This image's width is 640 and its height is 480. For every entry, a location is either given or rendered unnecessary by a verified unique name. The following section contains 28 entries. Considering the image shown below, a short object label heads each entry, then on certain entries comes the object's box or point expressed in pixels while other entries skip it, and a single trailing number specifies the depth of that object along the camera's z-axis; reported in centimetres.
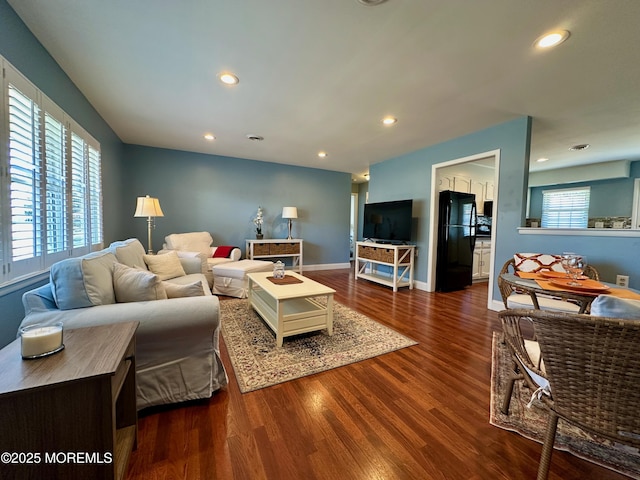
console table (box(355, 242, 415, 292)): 432
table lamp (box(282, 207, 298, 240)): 538
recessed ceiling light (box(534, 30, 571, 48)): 171
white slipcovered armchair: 421
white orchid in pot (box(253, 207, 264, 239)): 531
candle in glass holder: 88
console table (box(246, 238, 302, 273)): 503
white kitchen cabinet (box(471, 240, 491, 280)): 507
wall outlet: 242
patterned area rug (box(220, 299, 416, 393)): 187
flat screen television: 445
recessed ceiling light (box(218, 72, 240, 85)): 226
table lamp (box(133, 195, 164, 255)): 339
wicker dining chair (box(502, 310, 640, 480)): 82
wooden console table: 75
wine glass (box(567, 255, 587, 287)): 177
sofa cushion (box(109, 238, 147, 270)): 208
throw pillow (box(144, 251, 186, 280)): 268
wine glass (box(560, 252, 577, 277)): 179
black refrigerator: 422
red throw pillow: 448
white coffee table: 225
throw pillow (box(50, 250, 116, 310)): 132
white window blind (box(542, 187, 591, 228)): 587
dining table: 154
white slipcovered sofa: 132
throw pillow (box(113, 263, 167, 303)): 153
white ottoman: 366
